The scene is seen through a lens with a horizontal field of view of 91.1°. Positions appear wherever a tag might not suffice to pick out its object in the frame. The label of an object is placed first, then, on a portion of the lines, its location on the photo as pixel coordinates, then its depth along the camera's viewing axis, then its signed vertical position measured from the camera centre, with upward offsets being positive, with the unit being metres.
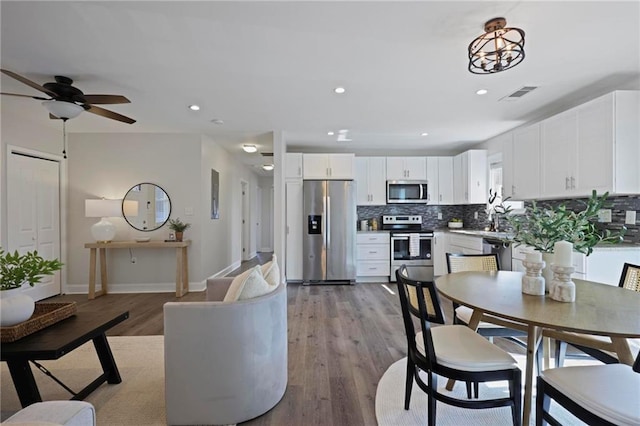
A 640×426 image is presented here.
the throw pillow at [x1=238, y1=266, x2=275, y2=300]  1.82 -0.45
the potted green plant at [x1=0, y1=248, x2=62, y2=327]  1.73 -0.41
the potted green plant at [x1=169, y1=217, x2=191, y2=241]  4.59 -0.23
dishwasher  3.80 -0.50
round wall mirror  4.73 +0.08
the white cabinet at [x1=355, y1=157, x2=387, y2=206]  5.64 +0.50
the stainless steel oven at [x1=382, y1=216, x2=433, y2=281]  5.28 -0.67
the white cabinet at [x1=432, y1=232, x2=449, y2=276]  5.34 -0.67
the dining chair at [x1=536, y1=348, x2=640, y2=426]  1.10 -0.69
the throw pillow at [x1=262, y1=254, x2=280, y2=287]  2.14 -0.43
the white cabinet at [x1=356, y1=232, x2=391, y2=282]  5.31 -0.73
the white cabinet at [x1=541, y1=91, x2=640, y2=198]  2.73 +0.60
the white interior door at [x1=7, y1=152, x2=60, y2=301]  3.88 +0.04
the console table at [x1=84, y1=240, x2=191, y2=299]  4.38 -0.69
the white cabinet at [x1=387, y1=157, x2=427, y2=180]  5.64 +0.77
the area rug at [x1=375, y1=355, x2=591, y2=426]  1.77 -1.18
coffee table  1.61 -0.73
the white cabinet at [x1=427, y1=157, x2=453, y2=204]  5.68 +0.56
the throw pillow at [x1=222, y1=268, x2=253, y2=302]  1.82 -0.46
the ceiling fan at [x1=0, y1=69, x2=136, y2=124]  2.72 +0.99
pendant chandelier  1.93 +1.06
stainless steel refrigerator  5.14 -0.31
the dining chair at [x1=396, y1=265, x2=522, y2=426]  1.46 -0.71
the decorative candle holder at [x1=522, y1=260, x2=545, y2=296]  1.67 -0.37
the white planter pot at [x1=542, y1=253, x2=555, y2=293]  1.73 -0.34
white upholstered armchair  1.67 -0.80
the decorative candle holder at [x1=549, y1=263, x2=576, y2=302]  1.56 -0.38
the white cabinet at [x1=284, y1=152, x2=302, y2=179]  5.27 +0.76
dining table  1.26 -0.45
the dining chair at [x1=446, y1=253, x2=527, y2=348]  2.57 -0.43
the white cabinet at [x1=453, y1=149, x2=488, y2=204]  5.17 +0.57
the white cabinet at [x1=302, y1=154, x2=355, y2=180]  5.29 +0.76
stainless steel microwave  5.61 +0.36
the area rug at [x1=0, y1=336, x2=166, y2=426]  1.86 -1.20
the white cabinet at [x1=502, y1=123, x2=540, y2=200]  3.70 +0.60
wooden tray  1.71 -0.66
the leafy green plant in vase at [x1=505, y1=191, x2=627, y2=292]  1.57 -0.11
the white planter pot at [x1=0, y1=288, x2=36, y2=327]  1.72 -0.53
